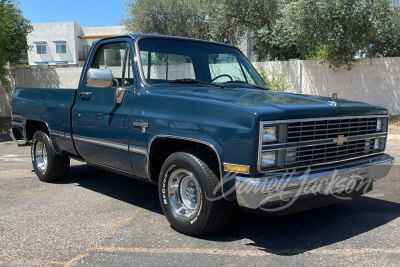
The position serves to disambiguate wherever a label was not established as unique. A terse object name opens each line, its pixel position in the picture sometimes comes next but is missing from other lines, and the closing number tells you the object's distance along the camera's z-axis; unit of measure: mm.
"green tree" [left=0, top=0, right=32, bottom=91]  14000
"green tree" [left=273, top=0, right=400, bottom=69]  12727
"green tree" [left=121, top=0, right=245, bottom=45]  20875
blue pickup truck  3338
